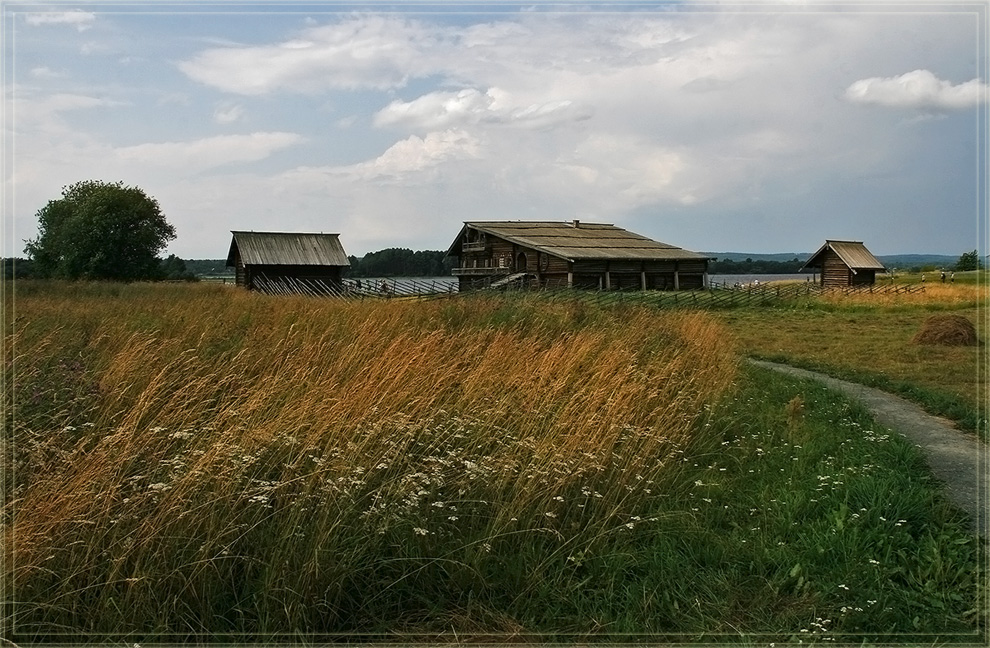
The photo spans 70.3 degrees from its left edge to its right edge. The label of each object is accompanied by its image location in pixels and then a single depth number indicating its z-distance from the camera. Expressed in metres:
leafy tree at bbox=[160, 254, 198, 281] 53.69
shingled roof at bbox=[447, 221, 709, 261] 38.88
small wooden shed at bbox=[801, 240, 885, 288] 47.62
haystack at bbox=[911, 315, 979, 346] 17.28
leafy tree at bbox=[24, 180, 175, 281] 49.94
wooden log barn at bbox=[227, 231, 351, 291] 39.97
